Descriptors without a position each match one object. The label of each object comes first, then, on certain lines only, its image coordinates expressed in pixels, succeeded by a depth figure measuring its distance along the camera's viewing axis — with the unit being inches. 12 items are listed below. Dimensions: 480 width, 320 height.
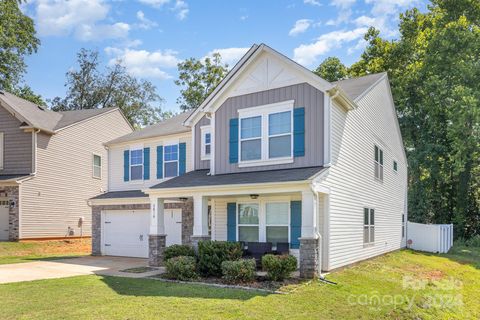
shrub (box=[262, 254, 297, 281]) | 413.1
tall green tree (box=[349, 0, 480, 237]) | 968.9
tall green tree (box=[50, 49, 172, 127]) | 1551.4
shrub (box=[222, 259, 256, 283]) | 416.5
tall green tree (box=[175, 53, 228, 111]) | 1492.4
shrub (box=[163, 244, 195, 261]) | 491.3
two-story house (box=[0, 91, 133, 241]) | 786.2
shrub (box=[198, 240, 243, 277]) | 454.6
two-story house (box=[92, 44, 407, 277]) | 474.3
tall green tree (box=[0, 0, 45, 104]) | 1190.3
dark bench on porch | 487.8
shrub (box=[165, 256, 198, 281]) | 441.4
